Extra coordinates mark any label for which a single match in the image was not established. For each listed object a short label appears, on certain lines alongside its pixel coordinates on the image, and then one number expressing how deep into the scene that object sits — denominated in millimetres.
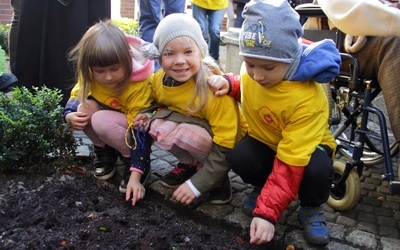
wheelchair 2379
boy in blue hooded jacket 1941
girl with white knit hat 2332
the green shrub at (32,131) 2590
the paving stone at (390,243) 2160
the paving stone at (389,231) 2355
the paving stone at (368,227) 2391
